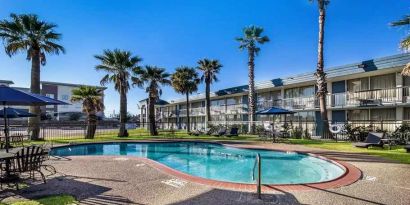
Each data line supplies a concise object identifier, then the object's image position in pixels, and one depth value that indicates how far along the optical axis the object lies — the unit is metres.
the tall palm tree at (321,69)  21.73
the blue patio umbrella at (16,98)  7.45
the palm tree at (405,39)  12.25
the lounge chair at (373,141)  15.22
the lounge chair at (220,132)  26.09
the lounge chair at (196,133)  27.74
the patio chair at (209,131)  28.27
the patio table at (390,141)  15.19
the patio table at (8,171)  6.96
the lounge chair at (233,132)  25.69
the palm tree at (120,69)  26.44
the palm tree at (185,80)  35.84
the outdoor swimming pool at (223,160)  10.36
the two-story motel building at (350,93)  20.56
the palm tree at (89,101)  23.88
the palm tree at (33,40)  20.80
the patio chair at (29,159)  7.12
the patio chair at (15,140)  14.43
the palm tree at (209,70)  36.06
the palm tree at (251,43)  30.53
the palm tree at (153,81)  30.39
